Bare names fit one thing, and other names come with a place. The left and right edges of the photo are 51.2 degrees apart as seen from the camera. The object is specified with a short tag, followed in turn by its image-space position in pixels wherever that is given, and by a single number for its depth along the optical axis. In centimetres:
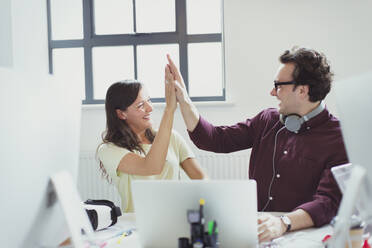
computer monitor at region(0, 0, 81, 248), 79
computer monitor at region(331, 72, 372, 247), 87
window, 375
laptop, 103
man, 171
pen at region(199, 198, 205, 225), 99
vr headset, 149
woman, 194
